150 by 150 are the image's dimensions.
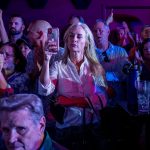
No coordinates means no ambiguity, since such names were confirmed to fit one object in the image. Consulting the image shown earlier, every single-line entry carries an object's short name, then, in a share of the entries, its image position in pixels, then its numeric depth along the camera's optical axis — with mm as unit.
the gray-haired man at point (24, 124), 2592
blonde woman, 3303
